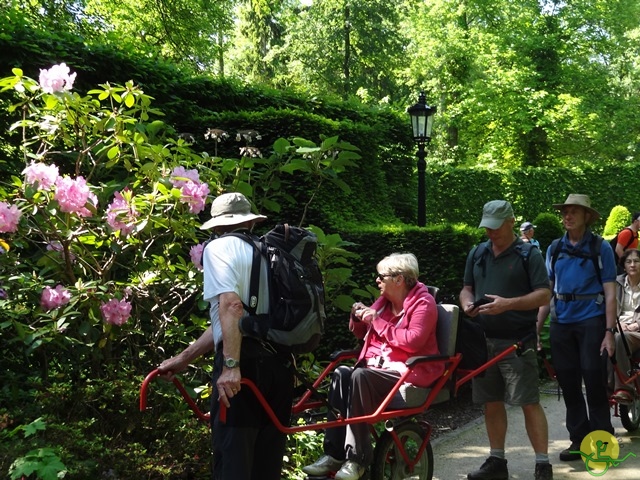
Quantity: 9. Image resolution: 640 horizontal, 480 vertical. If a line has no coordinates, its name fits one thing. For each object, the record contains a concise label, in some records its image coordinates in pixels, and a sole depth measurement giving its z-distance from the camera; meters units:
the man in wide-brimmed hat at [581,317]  6.13
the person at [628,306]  7.11
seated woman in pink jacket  4.62
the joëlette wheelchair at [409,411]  4.55
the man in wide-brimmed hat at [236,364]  3.61
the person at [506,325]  5.49
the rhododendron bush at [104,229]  4.60
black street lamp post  11.84
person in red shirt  10.16
